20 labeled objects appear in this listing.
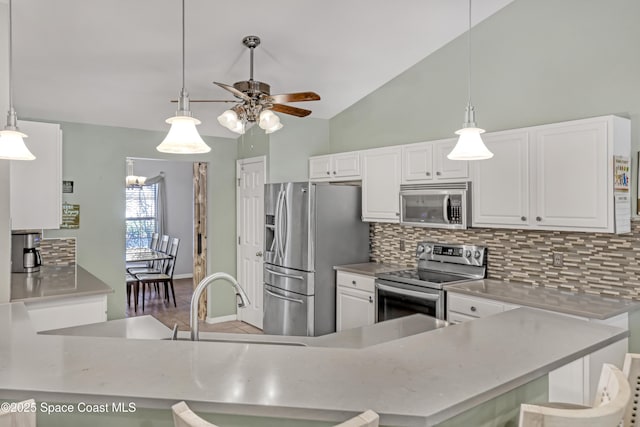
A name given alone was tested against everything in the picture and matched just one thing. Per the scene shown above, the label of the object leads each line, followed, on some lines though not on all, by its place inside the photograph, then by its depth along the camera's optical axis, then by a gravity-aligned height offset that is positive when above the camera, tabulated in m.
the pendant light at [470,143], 2.09 +0.35
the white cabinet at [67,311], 2.74 -0.62
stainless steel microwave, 3.45 +0.10
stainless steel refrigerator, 4.16 -0.32
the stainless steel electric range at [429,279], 3.35 -0.50
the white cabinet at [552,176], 2.68 +0.27
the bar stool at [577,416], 1.08 -0.49
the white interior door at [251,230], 5.07 -0.17
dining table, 6.30 -0.60
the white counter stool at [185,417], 0.97 -0.46
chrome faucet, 1.74 -0.32
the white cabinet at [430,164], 3.52 +0.44
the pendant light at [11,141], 1.81 +0.31
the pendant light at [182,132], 1.73 +0.33
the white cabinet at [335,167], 4.49 +0.53
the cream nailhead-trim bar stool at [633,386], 1.46 -0.57
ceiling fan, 2.93 +0.77
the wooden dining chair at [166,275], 5.98 -0.84
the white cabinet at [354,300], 3.92 -0.78
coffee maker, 3.61 -0.31
